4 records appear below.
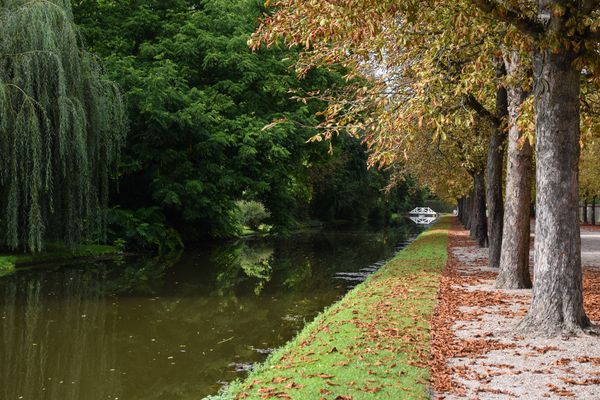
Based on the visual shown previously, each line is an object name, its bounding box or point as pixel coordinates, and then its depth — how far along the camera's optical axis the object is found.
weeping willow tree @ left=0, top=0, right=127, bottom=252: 17.00
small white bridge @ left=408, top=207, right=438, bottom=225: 108.62
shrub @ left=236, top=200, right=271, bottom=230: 43.88
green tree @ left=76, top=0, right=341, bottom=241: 24.52
